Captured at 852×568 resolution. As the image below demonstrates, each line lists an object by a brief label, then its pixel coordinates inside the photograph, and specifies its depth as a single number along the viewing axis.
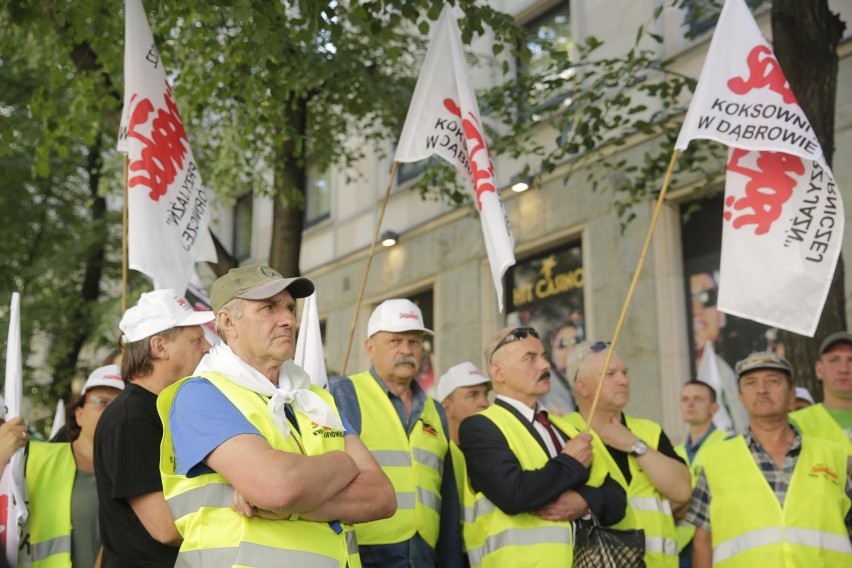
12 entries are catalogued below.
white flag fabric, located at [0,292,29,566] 4.51
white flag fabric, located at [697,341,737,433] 8.52
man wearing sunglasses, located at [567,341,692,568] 4.65
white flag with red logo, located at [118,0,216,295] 5.34
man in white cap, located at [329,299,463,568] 4.35
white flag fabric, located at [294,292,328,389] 5.16
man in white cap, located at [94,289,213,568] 3.35
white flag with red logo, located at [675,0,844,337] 4.79
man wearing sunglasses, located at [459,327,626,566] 4.20
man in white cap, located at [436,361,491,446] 6.35
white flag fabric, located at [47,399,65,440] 6.11
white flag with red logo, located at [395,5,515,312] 5.70
